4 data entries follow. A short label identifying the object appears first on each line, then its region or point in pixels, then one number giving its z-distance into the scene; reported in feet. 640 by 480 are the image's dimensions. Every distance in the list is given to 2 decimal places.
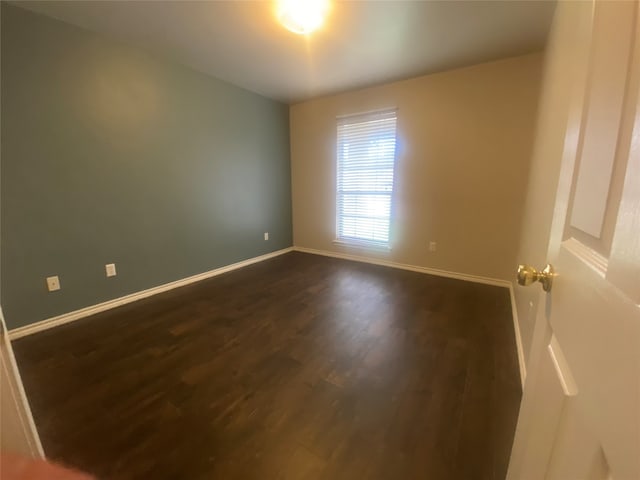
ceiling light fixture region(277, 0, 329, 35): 6.13
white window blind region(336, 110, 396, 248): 11.65
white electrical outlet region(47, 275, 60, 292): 7.22
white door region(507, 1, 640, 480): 0.91
